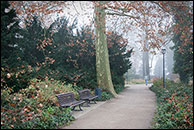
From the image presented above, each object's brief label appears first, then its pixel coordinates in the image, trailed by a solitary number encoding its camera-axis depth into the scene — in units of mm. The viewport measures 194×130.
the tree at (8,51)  6816
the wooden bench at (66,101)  7973
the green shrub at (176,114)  5977
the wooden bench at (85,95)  10284
